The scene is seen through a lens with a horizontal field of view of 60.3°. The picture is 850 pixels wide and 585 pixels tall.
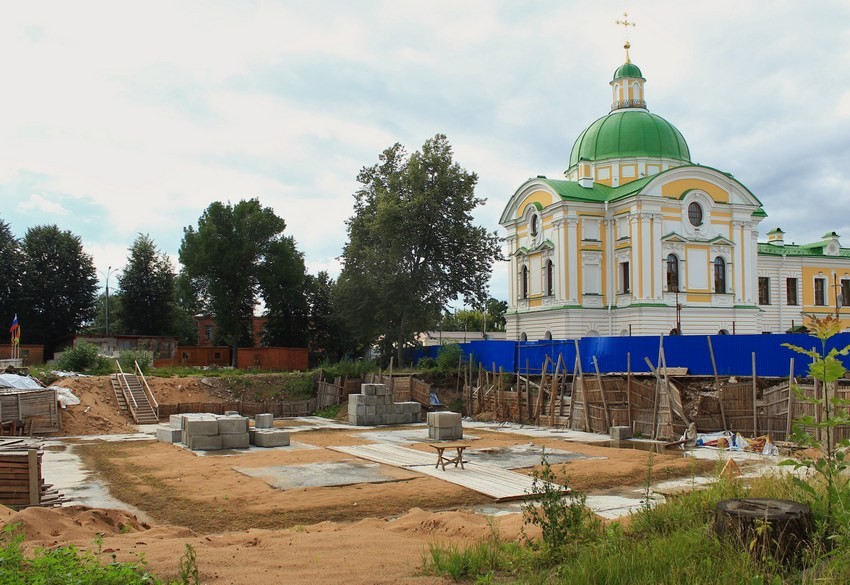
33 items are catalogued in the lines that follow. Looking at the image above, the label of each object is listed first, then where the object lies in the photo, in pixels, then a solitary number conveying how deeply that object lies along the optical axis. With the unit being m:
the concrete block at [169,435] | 23.11
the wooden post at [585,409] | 25.76
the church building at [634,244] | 40.47
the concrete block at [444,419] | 23.55
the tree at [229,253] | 48.22
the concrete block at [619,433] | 22.38
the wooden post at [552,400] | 27.34
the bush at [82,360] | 35.00
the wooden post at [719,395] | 21.98
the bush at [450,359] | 36.28
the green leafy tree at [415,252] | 40.47
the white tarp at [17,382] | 27.36
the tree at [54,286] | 48.50
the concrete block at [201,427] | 21.28
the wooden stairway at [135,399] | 30.31
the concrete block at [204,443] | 21.28
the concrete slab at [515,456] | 18.20
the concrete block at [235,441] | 21.73
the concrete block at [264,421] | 26.14
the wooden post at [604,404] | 24.91
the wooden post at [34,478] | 12.48
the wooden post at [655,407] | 22.97
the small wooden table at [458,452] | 16.69
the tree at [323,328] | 51.69
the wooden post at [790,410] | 19.52
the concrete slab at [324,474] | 15.39
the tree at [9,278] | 47.38
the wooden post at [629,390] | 24.11
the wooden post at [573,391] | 26.78
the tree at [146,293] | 52.41
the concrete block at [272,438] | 21.89
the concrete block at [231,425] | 21.78
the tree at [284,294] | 49.56
